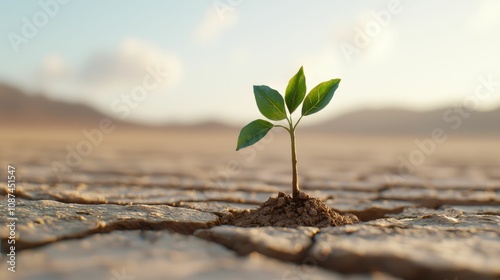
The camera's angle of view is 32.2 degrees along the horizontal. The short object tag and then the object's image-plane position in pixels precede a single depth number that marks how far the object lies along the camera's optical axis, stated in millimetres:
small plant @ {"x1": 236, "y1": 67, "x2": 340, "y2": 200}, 828
